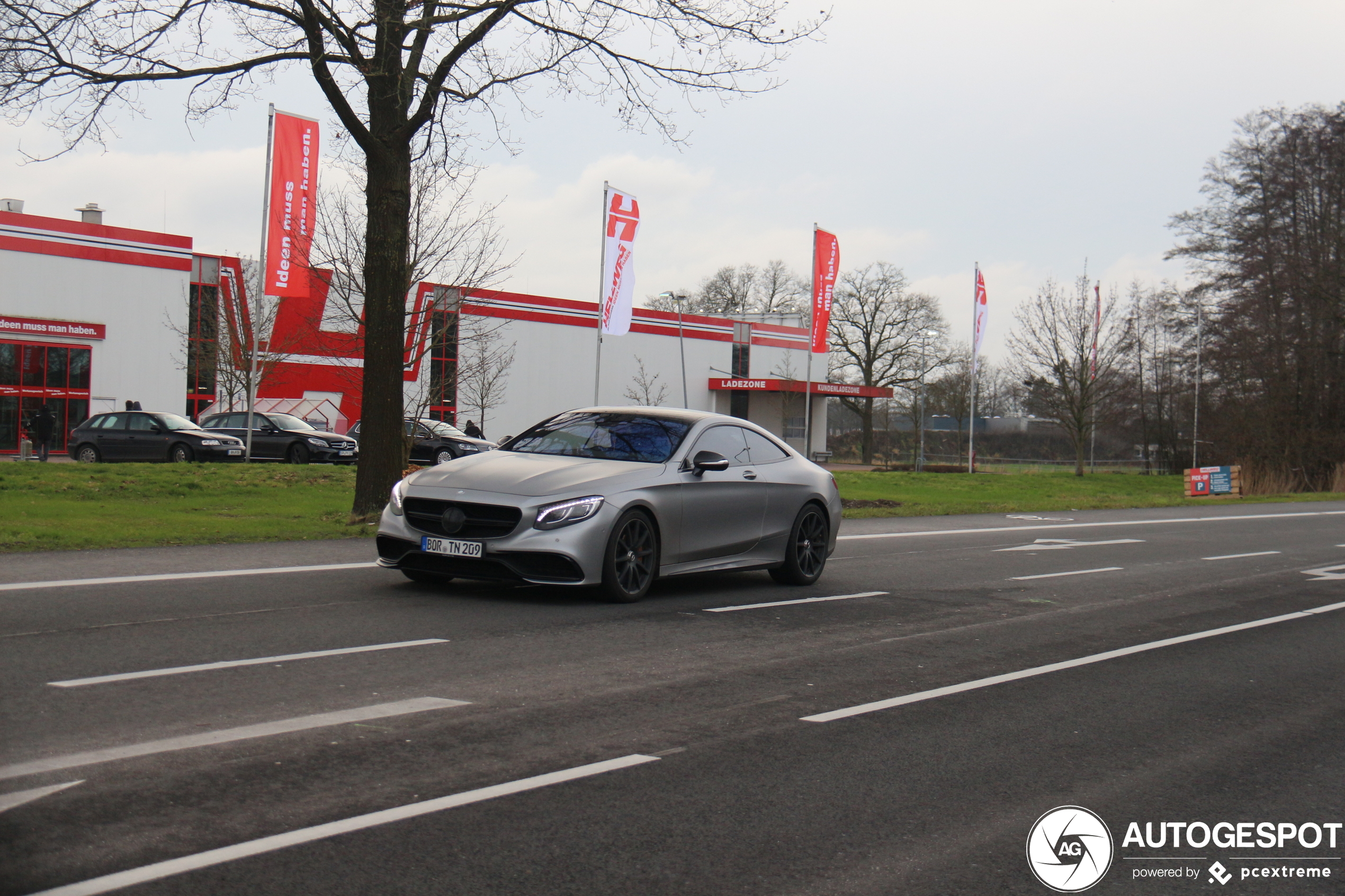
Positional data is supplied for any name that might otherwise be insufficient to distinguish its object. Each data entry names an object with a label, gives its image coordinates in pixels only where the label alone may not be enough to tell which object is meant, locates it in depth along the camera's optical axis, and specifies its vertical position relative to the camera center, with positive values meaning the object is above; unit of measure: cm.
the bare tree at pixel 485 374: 4600 +221
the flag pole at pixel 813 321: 3697 +376
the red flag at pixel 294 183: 2836 +555
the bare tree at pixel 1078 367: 5234 +364
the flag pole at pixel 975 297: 4316 +532
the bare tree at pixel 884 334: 7325 +664
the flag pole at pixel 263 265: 2959 +391
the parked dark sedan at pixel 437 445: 3653 -46
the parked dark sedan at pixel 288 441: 3422 -49
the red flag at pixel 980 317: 4341 +468
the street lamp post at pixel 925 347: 7312 +590
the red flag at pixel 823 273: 3725 +520
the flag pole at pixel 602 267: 2833 +392
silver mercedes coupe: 902 -57
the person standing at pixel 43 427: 3147 -33
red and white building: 3941 +301
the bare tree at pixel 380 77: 1432 +415
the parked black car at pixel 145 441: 3158 -57
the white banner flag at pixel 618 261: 2855 +410
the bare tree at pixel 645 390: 6003 +231
